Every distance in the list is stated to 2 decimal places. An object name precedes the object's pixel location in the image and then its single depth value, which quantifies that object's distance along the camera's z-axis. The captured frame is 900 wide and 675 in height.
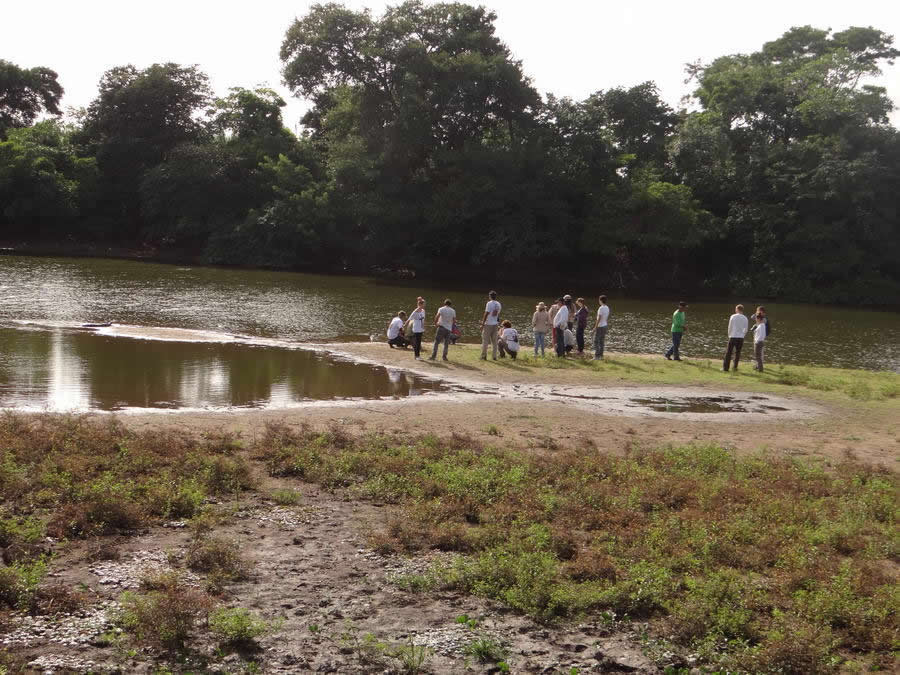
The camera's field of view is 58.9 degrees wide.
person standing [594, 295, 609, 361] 23.31
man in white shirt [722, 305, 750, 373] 22.36
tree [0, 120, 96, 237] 57.06
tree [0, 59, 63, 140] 67.25
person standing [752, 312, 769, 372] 22.79
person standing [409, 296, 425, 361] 22.42
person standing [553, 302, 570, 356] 23.36
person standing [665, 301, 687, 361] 23.88
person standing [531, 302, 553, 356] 23.73
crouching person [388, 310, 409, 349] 24.34
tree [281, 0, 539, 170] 50.88
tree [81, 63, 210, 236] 60.41
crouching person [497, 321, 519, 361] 23.03
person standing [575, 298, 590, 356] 24.31
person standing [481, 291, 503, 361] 22.41
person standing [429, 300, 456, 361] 22.12
